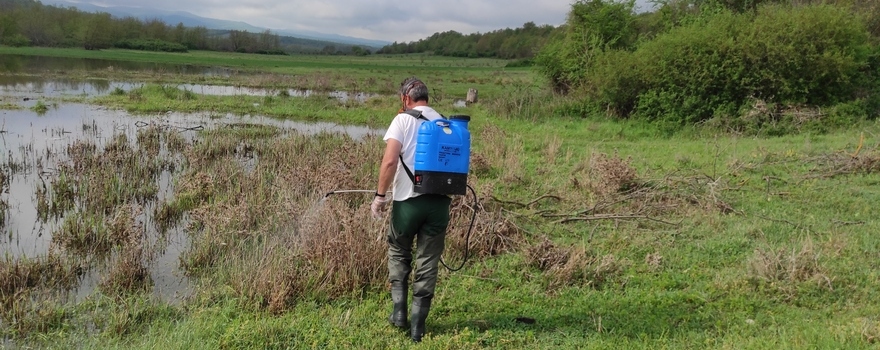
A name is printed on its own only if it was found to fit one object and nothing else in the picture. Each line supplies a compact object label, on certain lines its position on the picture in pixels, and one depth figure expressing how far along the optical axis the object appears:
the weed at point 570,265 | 5.40
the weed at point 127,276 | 5.50
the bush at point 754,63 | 14.35
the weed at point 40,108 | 17.66
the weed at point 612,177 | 8.65
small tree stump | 24.12
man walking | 3.99
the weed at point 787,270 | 5.02
